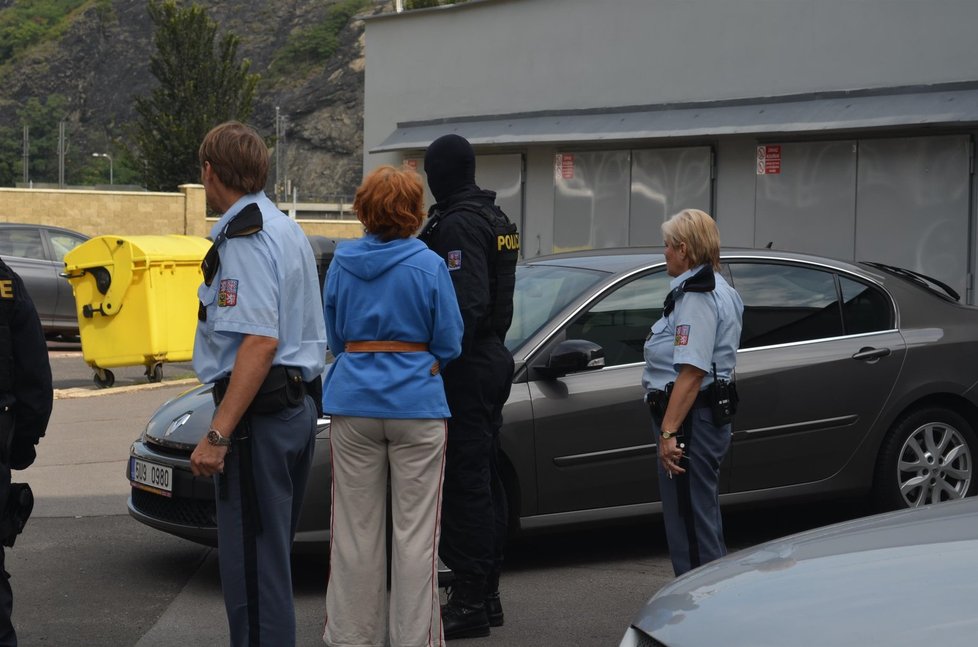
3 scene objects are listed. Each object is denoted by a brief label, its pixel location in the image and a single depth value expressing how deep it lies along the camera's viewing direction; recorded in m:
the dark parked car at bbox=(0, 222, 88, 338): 17.67
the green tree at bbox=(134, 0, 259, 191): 55.69
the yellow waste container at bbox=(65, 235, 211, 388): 12.45
